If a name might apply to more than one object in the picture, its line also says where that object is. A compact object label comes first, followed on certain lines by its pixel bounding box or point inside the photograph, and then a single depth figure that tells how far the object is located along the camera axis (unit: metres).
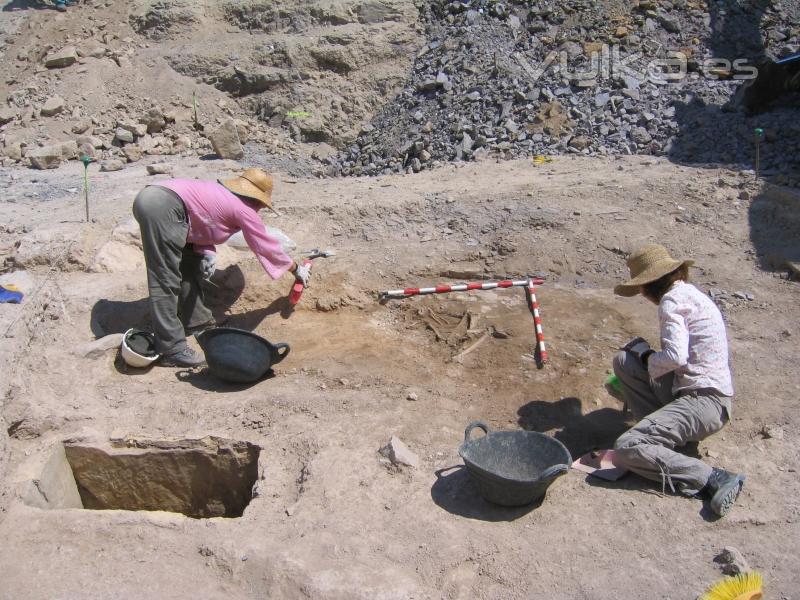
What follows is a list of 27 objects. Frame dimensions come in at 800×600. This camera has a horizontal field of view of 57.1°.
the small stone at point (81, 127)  9.73
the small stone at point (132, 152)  9.02
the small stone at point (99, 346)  5.14
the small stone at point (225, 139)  8.79
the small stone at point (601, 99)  8.88
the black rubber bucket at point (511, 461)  3.48
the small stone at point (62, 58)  10.78
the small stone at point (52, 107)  9.95
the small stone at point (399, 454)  3.96
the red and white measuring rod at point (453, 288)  5.86
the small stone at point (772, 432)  4.02
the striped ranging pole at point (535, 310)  5.07
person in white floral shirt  3.55
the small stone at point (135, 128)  9.53
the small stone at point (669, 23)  10.17
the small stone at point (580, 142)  8.29
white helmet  5.09
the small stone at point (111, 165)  8.60
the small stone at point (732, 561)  3.07
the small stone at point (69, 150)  9.16
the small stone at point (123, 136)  9.38
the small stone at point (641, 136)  8.28
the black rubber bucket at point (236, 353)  4.88
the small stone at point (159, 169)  8.30
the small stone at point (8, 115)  10.05
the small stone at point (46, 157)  8.88
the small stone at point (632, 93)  8.98
